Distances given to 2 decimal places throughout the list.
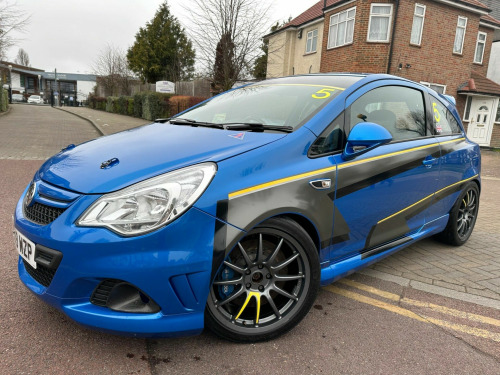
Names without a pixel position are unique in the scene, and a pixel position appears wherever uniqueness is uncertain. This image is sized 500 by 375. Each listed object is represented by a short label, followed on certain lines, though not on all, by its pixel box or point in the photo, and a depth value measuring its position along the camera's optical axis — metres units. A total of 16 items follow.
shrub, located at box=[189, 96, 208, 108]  16.77
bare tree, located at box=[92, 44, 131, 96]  38.12
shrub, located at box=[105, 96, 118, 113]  31.85
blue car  1.80
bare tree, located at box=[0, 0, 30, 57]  16.67
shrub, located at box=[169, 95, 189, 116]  17.06
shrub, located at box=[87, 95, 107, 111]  38.69
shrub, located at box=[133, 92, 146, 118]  23.61
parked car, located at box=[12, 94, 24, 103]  56.18
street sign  21.31
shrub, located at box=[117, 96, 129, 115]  28.03
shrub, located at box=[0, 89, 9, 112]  20.92
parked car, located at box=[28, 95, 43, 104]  54.78
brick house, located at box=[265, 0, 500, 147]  15.41
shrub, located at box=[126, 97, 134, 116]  25.90
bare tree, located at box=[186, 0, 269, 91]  11.69
